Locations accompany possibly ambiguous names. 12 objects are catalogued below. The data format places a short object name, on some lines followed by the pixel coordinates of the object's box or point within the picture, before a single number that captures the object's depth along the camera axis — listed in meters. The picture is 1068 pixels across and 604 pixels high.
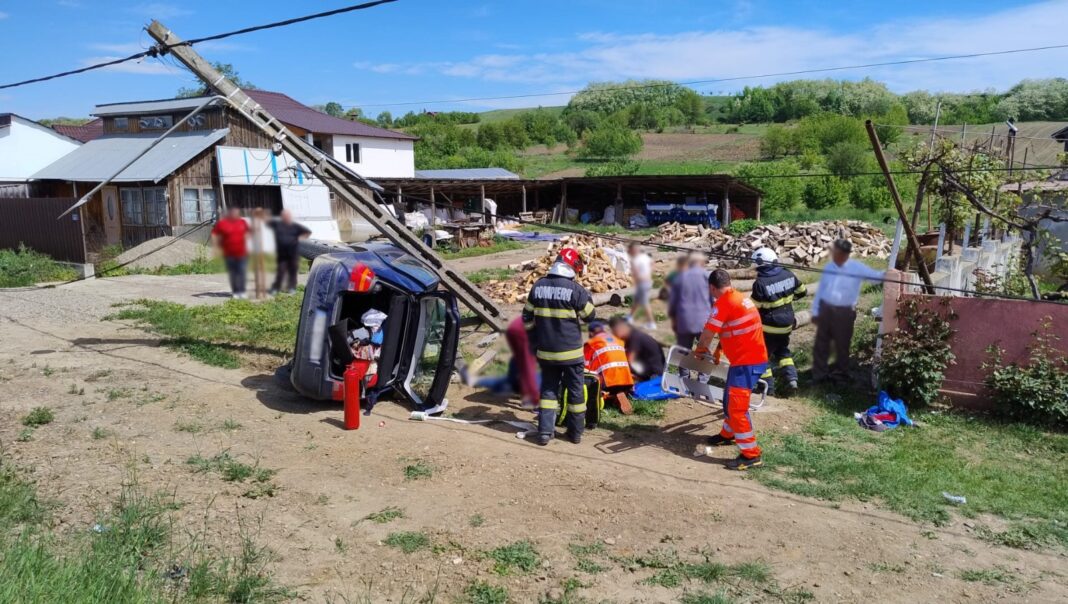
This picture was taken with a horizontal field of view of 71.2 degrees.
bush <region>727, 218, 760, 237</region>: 31.39
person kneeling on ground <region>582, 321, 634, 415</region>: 9.84
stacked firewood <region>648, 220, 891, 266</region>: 25.98
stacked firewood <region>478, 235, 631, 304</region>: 18.81
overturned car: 9.52
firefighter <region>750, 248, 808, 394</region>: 6.83
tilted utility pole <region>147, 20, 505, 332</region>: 6.54
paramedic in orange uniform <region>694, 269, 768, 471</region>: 6.87
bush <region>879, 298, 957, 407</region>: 10.26
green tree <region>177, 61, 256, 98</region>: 46.56
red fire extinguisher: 9.68
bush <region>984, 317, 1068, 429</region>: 9.66
